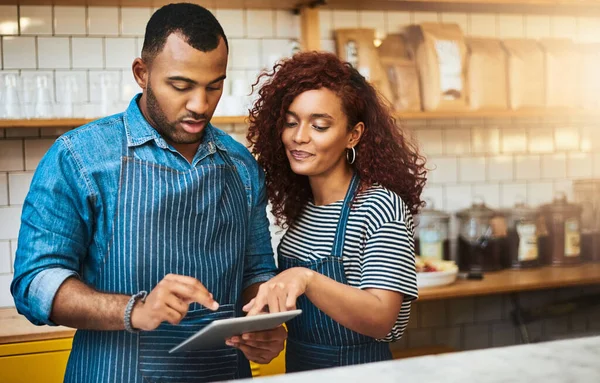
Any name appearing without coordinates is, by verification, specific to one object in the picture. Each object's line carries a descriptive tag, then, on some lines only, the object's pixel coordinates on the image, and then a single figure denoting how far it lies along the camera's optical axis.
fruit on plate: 3.35
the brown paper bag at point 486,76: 3.67
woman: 1.80
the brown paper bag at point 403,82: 3.54
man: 1.54
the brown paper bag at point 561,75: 3.81
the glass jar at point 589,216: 3.87
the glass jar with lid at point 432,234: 3.61
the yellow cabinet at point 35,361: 2.72
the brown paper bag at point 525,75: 3.73
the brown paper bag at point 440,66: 3.56
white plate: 3.27
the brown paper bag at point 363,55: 3.49
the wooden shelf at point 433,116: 2.95
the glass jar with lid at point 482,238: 3.66
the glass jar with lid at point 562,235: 3.79
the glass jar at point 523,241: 3.71
